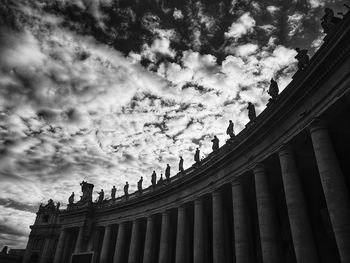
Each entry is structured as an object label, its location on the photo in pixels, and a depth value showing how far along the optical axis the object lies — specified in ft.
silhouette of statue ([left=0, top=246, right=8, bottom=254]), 288.59
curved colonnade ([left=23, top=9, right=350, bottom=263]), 57.26
